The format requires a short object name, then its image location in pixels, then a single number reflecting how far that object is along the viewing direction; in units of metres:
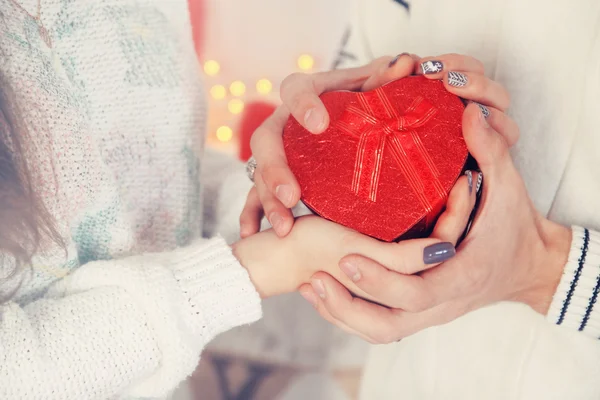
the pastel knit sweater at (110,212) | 0.57
